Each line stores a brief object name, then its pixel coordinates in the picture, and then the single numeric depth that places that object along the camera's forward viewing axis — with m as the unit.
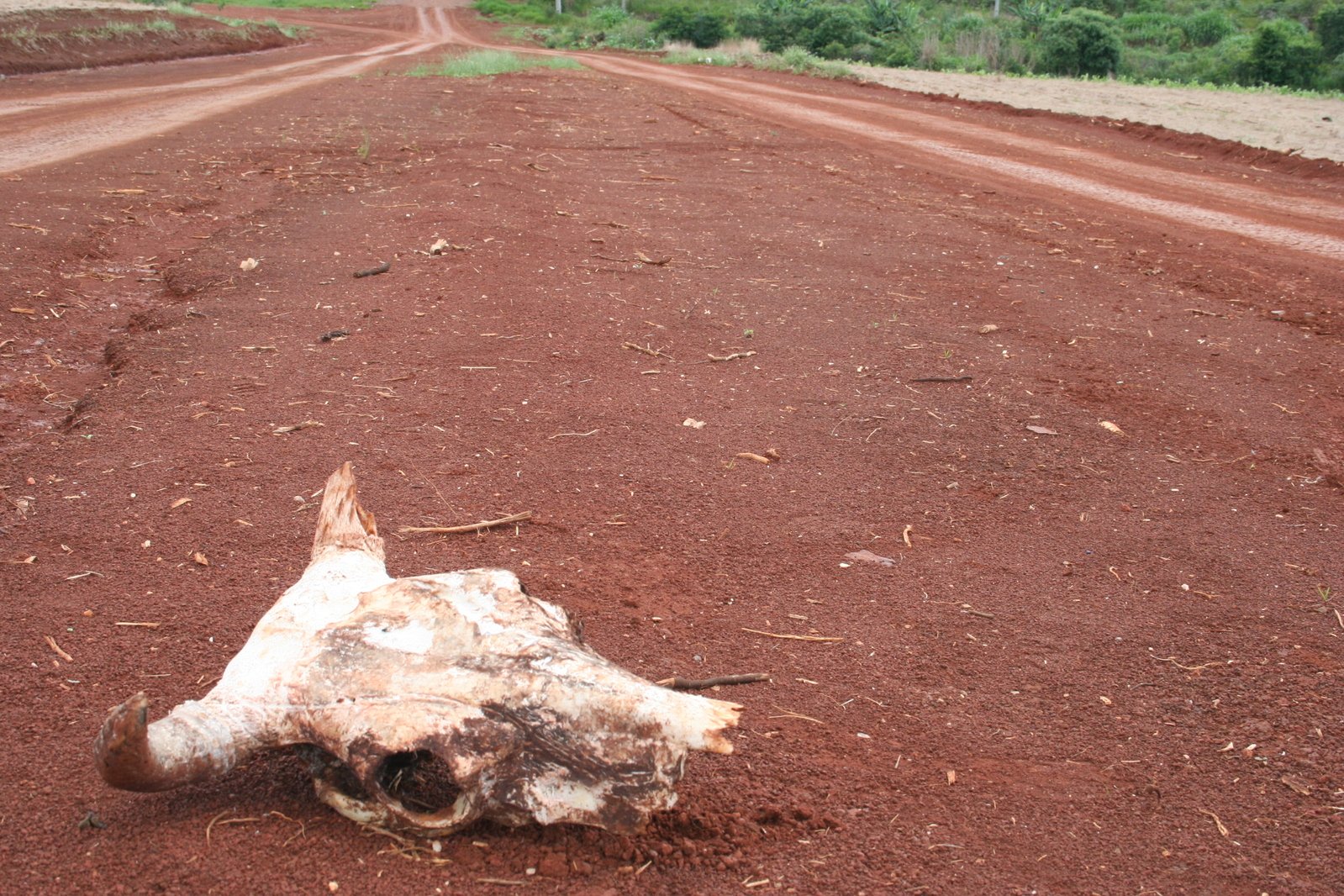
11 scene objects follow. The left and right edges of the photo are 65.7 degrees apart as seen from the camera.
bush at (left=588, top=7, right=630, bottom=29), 51.62
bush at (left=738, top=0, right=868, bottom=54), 38.00
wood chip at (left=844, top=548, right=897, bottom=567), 4.50
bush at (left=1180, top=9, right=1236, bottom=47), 47.09
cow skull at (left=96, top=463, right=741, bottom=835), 2.55
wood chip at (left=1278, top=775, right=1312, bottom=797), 3.18
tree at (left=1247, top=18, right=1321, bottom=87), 32.94
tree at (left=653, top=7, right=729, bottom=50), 44.76
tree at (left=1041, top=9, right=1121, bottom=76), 32.50
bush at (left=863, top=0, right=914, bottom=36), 41.12
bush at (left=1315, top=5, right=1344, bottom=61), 35.41
